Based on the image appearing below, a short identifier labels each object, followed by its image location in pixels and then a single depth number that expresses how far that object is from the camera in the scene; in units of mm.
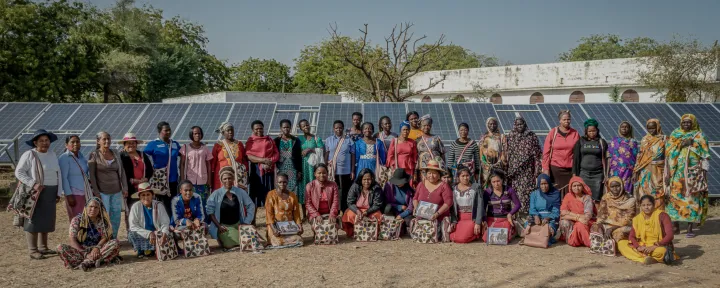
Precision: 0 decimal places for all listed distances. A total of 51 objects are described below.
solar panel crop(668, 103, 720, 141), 10480
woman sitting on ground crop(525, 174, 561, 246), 7070
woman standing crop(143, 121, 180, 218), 7270
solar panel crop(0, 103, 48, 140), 11437
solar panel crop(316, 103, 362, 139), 10312
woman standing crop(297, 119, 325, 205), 8078
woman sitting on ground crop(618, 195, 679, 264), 6023
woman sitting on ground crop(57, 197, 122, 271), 5922
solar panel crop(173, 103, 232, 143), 10773
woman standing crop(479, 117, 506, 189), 7863
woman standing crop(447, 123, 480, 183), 7914
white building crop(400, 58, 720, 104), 28859
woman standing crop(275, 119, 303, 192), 8086
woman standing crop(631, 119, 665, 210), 7525
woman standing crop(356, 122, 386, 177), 8031
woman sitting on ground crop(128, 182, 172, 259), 6383
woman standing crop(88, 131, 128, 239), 6699
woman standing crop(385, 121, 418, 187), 7938
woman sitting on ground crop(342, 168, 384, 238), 7379
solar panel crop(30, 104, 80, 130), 11531
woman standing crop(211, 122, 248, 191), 7660
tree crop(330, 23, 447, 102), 21281
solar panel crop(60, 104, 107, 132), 11406
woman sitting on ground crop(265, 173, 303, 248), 6902
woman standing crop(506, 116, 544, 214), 7785
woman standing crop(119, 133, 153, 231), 7004
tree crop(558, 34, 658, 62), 55219
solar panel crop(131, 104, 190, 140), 10891
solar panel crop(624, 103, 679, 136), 10680
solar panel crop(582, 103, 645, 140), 10602
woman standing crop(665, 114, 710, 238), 7422
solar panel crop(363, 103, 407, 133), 10773
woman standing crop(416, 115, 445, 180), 7859
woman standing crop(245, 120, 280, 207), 7875
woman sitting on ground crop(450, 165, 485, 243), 7125
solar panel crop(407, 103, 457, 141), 10594
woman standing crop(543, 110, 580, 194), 7559
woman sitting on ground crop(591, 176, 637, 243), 6512
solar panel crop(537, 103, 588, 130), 11031
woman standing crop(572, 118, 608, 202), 7348
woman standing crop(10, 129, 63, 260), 6324
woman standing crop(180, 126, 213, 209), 7473
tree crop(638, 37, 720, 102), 25156
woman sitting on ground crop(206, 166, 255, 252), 6836
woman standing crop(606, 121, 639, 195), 7609
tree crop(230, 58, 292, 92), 46625
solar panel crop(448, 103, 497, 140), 10641
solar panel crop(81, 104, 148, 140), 11117
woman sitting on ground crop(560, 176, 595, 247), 6789
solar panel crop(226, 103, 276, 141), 10828
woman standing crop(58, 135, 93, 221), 6633
